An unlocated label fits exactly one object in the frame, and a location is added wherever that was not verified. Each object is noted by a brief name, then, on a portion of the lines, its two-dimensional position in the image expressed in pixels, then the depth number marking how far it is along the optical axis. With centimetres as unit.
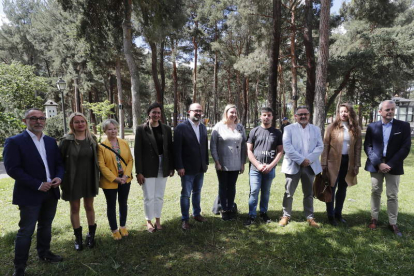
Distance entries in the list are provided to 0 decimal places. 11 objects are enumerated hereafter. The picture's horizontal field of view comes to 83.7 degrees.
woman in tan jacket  368
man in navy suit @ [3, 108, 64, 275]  249
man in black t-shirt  377
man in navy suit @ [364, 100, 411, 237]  345
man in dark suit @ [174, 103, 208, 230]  366
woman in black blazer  348
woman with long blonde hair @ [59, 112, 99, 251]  294
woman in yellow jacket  320
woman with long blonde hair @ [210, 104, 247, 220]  385
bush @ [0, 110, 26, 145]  853
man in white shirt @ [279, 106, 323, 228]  366
